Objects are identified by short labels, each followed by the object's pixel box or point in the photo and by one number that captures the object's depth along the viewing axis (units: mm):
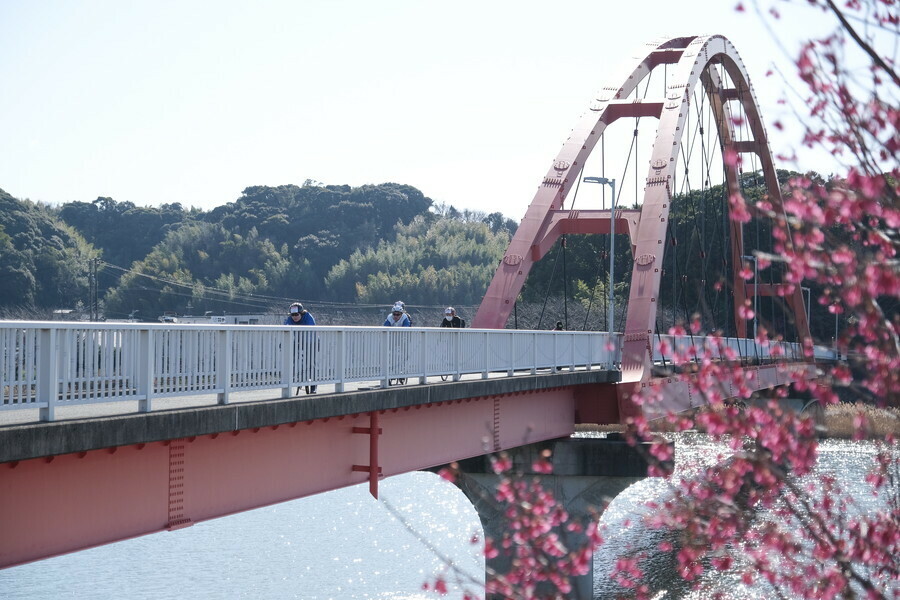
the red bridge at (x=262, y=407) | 18547
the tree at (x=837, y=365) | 10859
